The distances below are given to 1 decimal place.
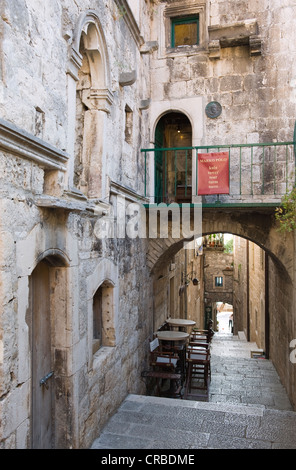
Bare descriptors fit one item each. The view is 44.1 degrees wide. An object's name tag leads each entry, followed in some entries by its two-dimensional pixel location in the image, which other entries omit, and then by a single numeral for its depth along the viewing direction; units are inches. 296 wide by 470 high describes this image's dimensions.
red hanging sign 252.7
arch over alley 260.7
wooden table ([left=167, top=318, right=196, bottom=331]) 359.3
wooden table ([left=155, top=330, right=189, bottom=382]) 304.7
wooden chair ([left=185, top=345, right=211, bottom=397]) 283.0
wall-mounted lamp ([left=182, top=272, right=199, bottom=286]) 552.8
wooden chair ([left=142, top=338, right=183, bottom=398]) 260.9
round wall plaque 283.1
